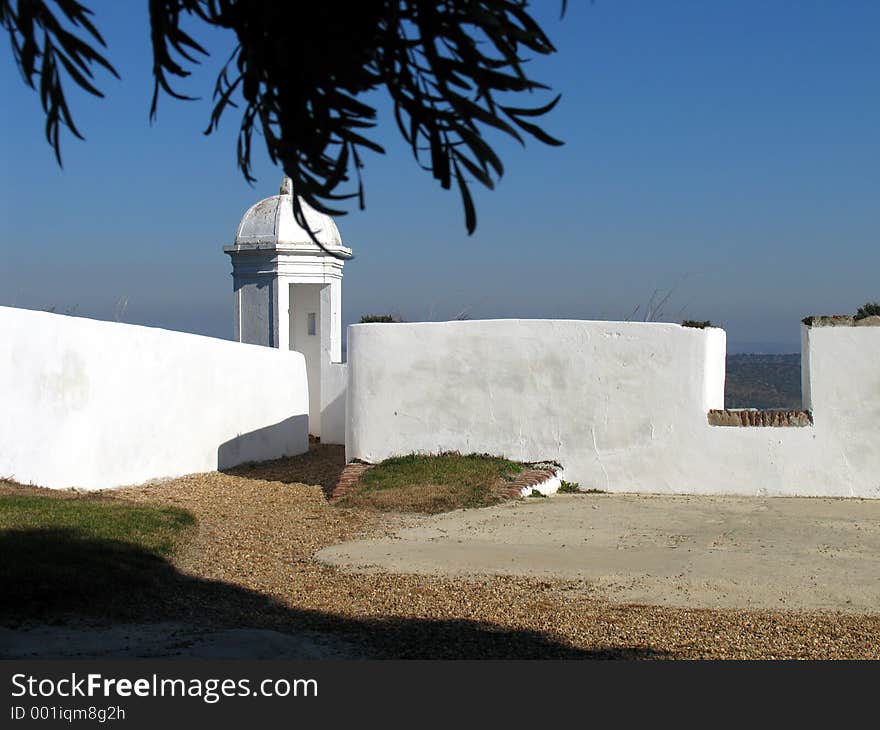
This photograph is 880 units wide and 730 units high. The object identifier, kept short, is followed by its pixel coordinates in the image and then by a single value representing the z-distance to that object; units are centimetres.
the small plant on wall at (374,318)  1440
